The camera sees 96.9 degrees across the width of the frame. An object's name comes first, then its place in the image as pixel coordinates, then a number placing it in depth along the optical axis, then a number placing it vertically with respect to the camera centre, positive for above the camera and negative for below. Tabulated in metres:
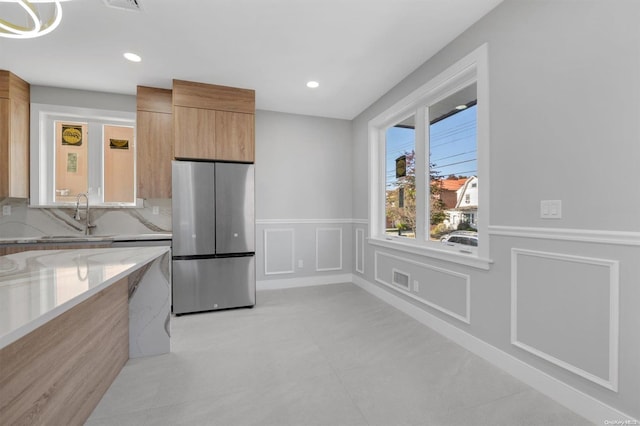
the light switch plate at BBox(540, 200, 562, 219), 1.69 +0.02
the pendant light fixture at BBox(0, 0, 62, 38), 1.28 +0.90
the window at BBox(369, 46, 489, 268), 2.22 +0.47
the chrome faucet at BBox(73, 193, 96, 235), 3.42 -0.06
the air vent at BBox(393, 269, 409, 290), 3.12 -0.75
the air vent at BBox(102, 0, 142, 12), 2.05 +1.53
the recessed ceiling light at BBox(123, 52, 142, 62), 2.72 +1.52
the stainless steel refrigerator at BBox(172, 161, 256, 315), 3.15 -0.27
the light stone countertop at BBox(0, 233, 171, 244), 2.88 -0.28
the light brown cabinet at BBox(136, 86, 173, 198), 3.43 +0.87
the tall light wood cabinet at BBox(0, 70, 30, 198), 3.07 +0.86
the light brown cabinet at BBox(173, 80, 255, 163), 3.22 +1.06
